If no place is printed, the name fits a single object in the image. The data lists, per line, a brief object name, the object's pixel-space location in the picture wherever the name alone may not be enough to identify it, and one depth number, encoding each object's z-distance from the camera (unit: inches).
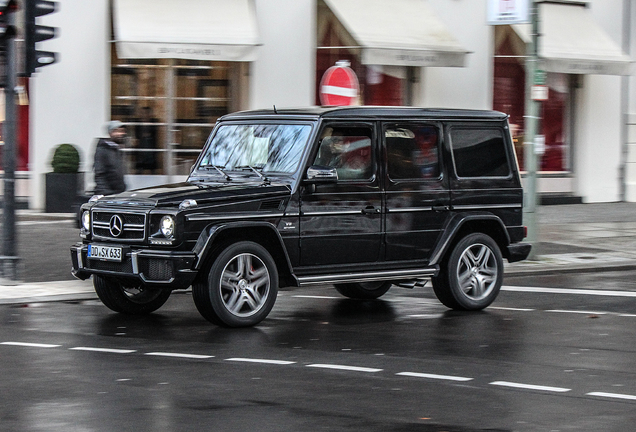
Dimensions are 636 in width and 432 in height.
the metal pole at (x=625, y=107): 1000.2
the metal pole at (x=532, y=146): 622.2
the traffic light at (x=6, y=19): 489.7
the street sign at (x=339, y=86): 597.6
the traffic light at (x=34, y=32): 493.7
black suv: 376.2
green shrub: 770.8
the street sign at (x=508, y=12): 612.1
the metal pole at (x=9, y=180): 495.2
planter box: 773.3
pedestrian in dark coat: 547.5
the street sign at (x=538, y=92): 618.5
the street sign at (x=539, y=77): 621.0
